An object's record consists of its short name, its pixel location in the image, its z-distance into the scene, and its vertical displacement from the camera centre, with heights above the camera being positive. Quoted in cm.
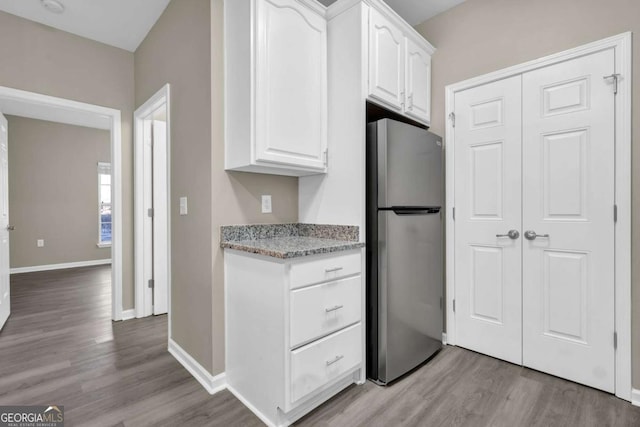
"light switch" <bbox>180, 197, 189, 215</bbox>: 212 +4
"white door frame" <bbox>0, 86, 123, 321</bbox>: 277 +31
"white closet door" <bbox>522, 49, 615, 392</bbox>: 180 -6
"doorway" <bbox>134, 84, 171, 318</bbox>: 300 -2
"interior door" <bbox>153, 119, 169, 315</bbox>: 310 -4
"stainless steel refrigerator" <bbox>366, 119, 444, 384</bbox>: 187 -24
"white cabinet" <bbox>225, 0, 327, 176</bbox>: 167 +73
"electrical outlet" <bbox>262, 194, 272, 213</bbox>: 207 +5
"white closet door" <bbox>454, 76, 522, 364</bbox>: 213 -7
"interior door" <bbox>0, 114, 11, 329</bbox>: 278 -19
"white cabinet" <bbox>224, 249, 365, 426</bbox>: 151 -64
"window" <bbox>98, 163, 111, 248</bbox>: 595 +12
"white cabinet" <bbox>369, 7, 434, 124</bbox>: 195 +101
